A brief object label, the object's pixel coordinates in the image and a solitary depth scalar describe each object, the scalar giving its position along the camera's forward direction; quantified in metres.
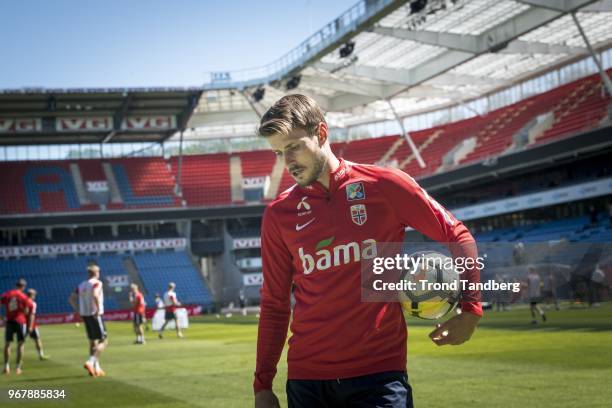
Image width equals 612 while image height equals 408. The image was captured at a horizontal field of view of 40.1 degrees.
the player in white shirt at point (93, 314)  17.48
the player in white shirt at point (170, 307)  33.28
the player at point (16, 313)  20.23
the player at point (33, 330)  20.86
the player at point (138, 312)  29.16
